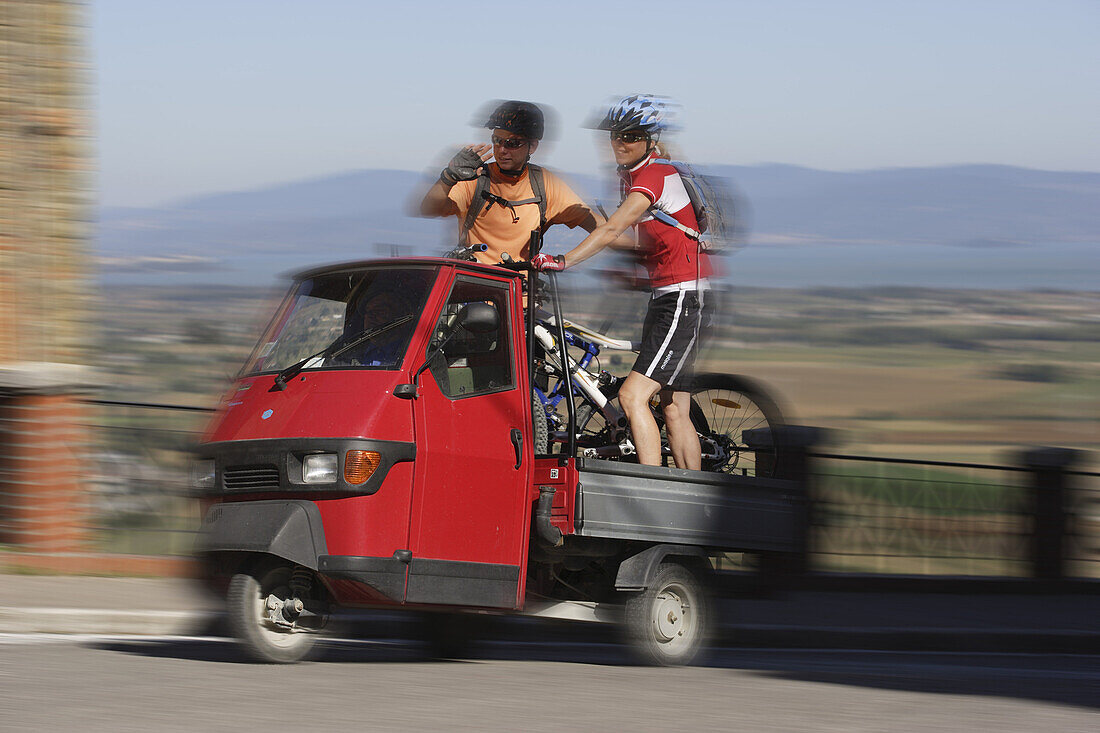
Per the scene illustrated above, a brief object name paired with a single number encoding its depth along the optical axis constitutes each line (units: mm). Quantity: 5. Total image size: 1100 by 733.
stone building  23437
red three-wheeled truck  14062
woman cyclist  17094
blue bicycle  17234
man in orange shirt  17359
